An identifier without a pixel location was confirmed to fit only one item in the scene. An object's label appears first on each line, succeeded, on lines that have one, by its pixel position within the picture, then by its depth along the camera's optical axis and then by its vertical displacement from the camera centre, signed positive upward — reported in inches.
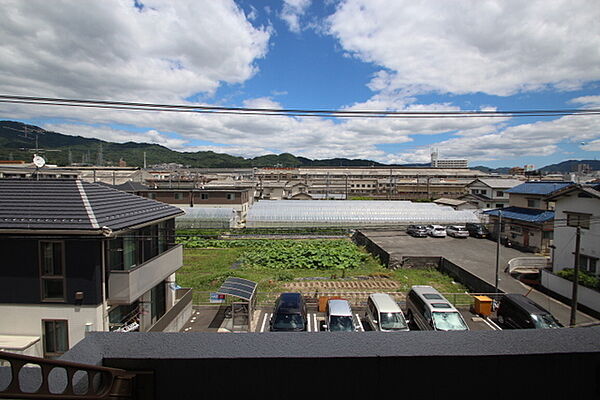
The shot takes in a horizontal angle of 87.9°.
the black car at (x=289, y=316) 345.7 -157.4
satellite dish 366.3 +17.7
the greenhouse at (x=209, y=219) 1197.1 -156.2
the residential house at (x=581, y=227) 493.0 -71.1
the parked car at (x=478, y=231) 1008.2 -158.4
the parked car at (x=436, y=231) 1020.4 -162.1
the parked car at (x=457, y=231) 1006.4 -161.3
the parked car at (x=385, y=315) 348.5 -155.3
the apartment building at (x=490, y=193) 1389.0 -45.9
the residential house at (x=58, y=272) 263.3 -83.4
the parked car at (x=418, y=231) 1041.5 -167.7
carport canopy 399.9 -146.7
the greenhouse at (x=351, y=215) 1205.1 -136.1
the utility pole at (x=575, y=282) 366.6 -118.7
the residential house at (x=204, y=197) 1346.0 -83.1
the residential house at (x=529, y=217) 810.2 -93.3
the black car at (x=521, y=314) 348.8 -154.2
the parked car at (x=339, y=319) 345.4 -157.0
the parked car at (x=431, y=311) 344.8 -152.5
